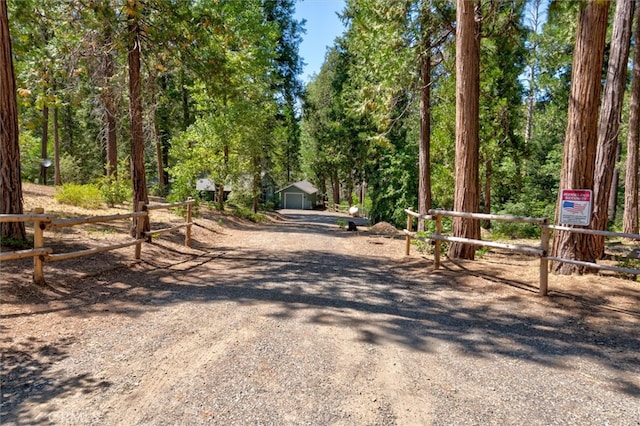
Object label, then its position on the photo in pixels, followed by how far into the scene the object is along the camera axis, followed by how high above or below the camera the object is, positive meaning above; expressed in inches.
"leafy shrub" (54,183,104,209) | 502.6 -9.0
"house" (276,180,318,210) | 2294.5 -21.1
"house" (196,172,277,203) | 801.4 +18.3
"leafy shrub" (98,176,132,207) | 531.2 +1.0
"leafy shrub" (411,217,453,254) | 362.9 -46.0
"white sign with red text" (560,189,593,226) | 232.2 -4.9
